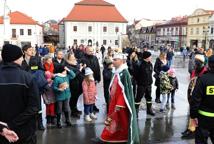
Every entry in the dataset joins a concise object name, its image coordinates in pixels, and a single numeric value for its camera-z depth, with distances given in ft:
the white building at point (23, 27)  260.21
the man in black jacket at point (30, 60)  22.57
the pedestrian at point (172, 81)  30.81
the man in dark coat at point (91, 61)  28.70
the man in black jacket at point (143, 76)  26.78
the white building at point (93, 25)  257.14
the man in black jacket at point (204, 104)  15.26
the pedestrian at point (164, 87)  29.73
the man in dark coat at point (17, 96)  11.57
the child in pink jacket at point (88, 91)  25.86
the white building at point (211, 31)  223.30
